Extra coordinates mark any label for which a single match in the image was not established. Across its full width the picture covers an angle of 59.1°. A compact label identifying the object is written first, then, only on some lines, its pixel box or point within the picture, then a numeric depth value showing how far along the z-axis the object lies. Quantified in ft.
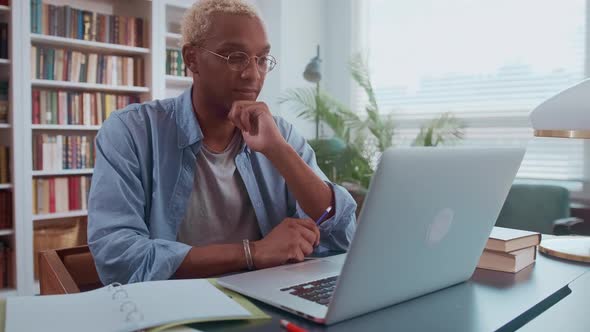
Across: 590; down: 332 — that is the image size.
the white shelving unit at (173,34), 12.23
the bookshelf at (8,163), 9.98
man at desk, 3.78
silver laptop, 2.10
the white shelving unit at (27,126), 9.96
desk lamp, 3.78
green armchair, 9.41
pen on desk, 2.11
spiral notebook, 2.08
